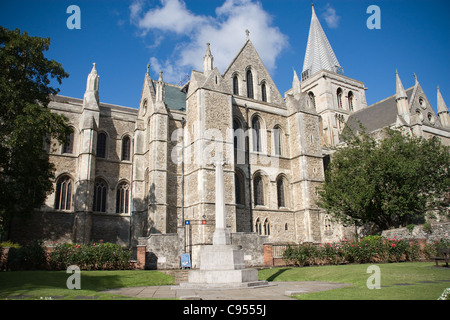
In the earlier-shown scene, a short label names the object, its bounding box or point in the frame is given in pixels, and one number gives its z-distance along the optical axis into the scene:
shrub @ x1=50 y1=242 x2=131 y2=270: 17.06
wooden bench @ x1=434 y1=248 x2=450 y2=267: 13.51
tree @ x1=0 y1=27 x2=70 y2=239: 16.83
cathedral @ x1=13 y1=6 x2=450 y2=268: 24.84
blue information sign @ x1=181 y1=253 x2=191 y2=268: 19.39
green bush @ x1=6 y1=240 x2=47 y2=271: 16.22
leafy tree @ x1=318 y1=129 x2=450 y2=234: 23.03
